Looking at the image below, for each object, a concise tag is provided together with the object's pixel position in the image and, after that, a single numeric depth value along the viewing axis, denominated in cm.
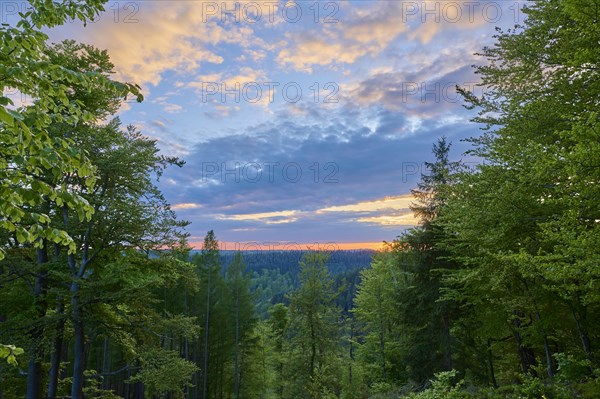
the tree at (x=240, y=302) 4138
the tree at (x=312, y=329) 2716
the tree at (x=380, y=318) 2695
